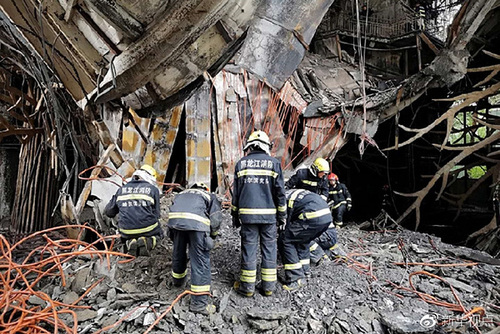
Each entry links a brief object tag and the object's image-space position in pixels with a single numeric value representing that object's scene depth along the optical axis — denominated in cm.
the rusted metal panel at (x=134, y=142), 621
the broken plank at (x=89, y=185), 505
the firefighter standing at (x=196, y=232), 332
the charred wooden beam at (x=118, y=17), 223
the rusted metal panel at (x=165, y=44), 230
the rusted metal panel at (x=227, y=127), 746
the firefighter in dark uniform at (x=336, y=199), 750
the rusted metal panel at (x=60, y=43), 301
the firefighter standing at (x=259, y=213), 354
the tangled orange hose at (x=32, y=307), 284
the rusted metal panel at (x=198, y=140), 714
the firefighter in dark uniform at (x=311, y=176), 514
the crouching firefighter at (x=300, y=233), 386
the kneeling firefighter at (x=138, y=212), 402
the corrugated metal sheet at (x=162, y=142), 682
